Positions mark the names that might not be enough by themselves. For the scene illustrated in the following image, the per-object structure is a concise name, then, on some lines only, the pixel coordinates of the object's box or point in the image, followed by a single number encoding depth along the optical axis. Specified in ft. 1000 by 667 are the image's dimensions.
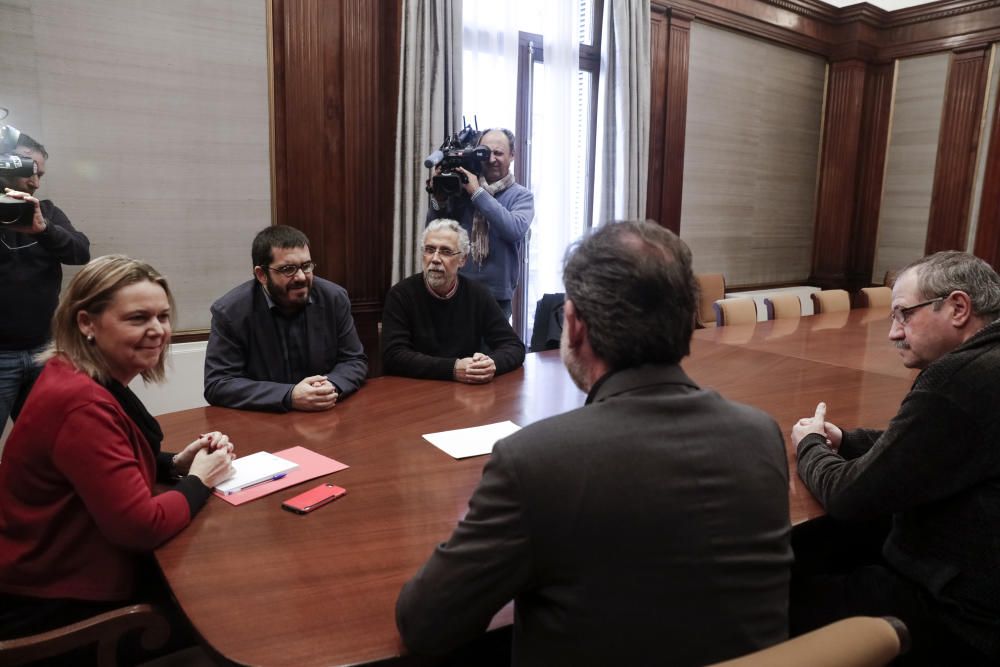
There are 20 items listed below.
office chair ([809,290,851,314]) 15.56
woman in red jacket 4.16
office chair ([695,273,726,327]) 17.52
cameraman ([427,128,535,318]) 11.32
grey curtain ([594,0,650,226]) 15.64
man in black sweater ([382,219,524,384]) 8.70
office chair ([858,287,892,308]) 16.60
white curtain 14.80
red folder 4.84
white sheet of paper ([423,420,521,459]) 5.75
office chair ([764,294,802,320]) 14.26
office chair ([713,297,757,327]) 13.17
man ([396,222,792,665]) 2.83
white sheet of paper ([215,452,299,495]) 4.96
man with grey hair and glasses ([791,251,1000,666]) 4.29
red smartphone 4.64
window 13.93
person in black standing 8.64
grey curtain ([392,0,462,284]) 12.60
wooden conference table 3.43
